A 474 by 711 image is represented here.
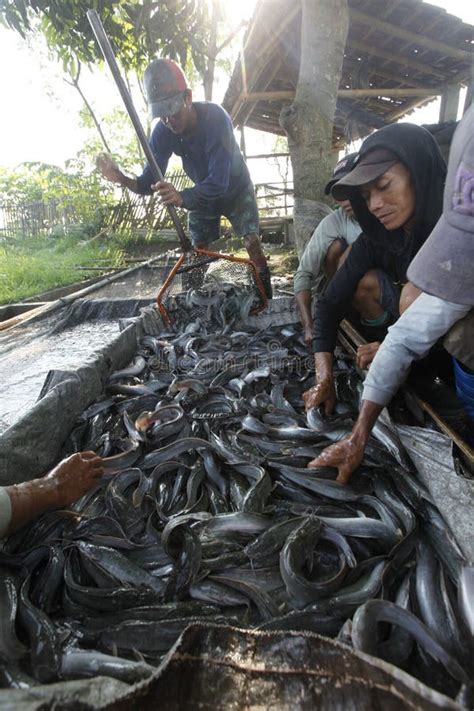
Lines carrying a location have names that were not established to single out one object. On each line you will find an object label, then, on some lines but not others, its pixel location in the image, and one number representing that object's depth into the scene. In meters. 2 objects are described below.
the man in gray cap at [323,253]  3.51
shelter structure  6.13
